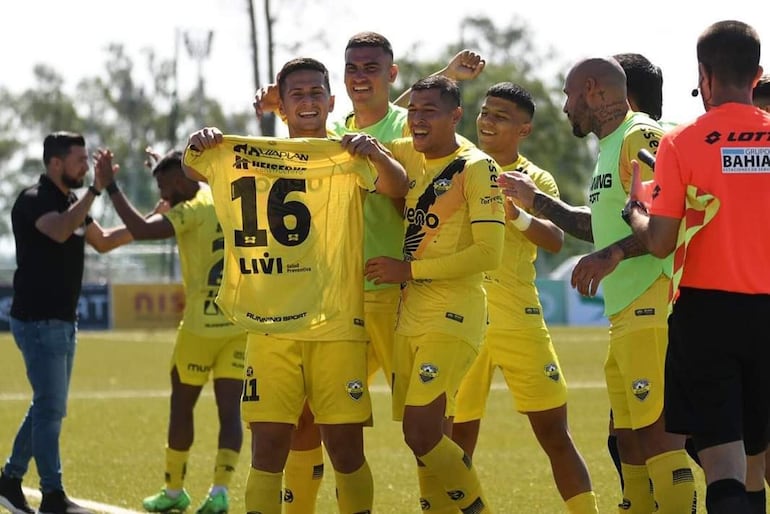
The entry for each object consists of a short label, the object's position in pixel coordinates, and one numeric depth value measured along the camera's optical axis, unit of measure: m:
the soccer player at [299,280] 11.95
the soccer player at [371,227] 12.93
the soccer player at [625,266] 11.87
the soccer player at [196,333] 17.45
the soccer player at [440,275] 12.15
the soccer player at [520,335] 13.43
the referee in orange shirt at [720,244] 9.87
